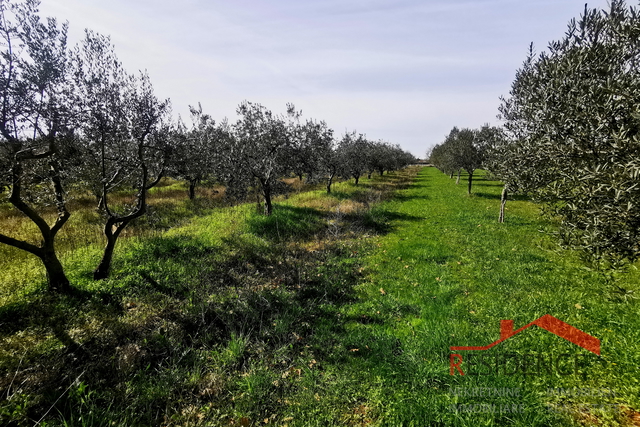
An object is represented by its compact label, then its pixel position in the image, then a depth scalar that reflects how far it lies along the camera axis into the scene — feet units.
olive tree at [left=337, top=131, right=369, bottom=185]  127.85
